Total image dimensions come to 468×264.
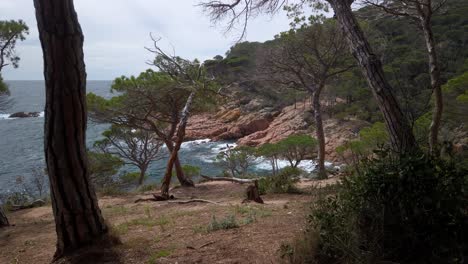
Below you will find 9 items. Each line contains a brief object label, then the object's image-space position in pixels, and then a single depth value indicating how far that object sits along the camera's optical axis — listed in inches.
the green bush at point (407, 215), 89.2
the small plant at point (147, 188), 533.4
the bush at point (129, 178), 732.1
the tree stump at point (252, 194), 301.7
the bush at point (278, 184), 357.7
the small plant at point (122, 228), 151.9
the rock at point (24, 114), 2256.4
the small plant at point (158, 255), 129.1
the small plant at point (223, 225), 168.9
